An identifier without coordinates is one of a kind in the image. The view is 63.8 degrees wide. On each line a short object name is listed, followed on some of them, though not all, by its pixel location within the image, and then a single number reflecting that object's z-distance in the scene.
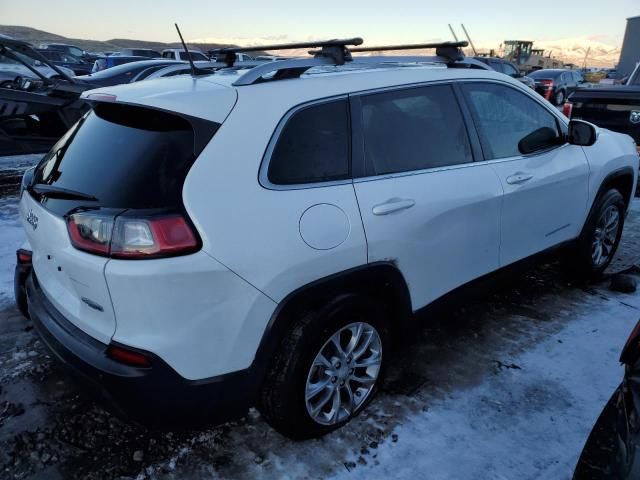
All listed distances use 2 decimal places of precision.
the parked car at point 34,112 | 7.21
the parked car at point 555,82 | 19.66
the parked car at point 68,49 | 31.06
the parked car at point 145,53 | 28.11
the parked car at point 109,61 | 17.55
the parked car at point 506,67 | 16.95
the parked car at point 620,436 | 1.57
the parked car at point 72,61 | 22.62
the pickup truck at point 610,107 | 6.71
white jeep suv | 1.92
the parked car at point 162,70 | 10.27
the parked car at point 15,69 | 14.48
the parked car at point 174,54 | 21.34
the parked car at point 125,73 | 10.27
